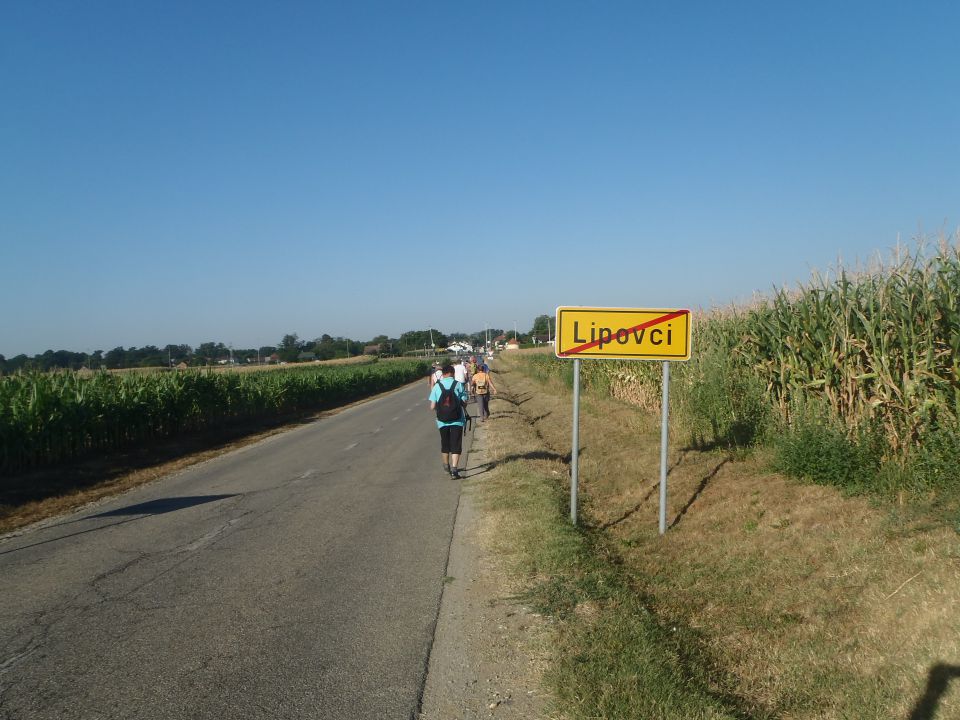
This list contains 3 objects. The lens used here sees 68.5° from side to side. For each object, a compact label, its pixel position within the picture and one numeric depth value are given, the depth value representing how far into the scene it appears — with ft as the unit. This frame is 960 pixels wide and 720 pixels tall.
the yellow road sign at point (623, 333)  25.03
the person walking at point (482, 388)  65.05
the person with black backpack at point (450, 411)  35.88
